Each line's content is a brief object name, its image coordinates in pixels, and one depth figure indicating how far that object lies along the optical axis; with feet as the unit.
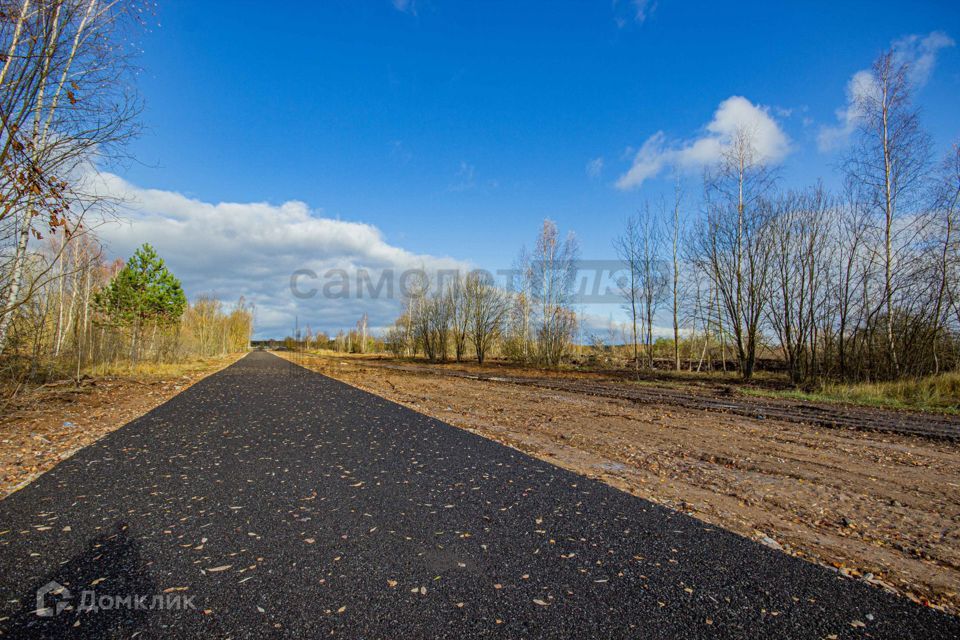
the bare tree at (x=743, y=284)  68.39
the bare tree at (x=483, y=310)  147.74
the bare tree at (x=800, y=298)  61.93
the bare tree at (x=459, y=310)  155.53
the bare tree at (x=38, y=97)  14.32
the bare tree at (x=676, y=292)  83.45
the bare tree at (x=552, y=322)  107.86
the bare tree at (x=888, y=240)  51.88
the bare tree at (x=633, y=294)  90.97
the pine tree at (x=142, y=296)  96.53
